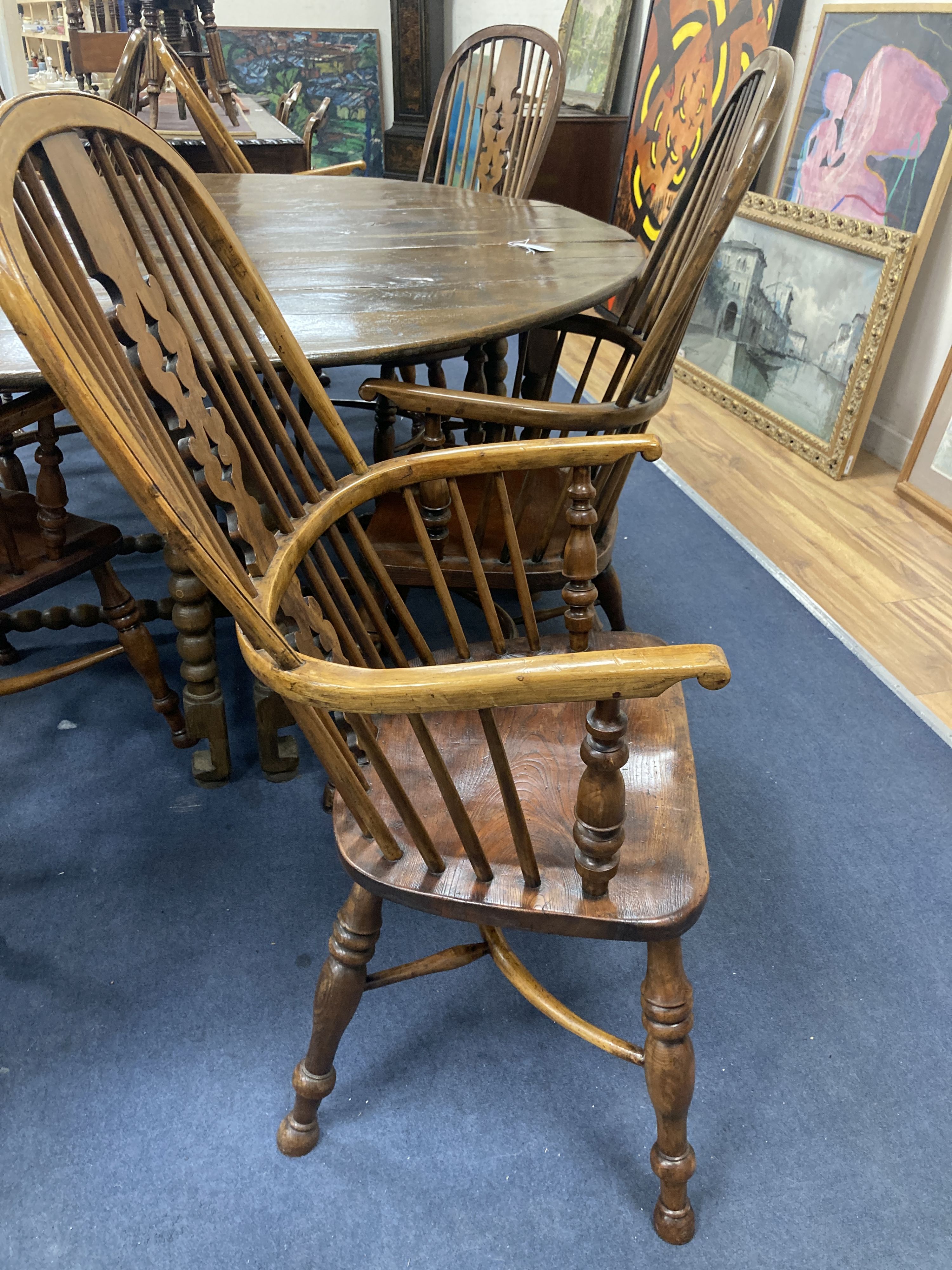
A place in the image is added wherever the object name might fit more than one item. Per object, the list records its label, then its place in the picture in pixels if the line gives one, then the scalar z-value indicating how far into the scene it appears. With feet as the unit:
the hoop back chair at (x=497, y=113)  7.20
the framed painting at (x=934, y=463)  7.70
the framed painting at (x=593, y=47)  11.96
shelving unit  19.35
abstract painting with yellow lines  9.44
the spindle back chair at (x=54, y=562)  4.24
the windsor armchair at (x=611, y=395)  3.84
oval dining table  4.07
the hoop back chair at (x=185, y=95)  6.19
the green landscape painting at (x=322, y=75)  17.24
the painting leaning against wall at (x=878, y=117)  7.40
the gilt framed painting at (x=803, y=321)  8.13
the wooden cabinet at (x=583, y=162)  11.54
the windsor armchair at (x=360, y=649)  2.24
